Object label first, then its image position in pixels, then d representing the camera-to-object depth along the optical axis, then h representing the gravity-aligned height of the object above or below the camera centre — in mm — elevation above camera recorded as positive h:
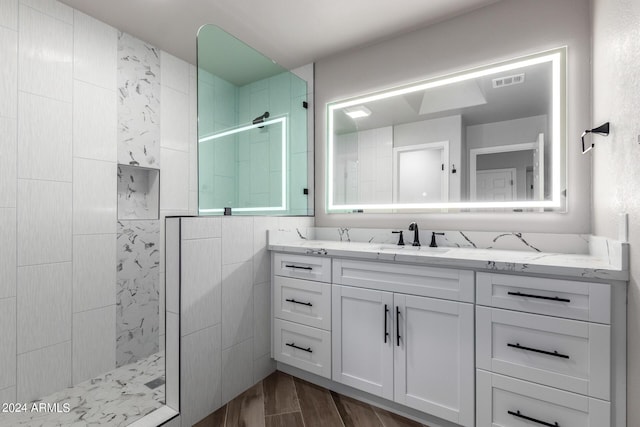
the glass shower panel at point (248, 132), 1871 +596
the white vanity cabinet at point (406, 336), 1486 -683
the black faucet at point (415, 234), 2140 -153
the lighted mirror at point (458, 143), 1850 +509
